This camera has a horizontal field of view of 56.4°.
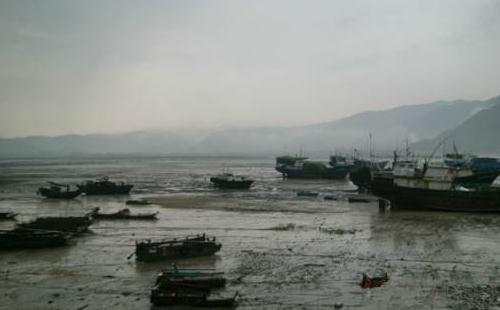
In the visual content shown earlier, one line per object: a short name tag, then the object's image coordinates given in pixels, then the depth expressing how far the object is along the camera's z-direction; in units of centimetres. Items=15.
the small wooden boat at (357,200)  4394
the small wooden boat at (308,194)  5038
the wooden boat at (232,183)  5931
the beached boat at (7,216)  3433
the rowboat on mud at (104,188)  5259
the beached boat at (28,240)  2386
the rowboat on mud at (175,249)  2103
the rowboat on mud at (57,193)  4941
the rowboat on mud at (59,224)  2731
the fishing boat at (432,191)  3538
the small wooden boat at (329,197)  4687
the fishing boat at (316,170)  7788
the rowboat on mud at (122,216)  3365
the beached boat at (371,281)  1714
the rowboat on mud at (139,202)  4379
